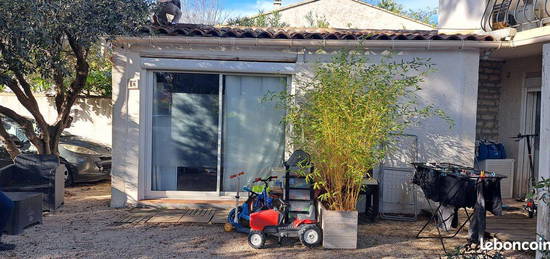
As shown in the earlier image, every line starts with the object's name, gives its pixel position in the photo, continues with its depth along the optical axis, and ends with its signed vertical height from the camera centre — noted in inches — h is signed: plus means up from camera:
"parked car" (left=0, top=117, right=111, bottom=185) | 366.2 -36.5
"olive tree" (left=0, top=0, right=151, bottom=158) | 216.8 +41.3
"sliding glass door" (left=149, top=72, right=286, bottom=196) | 293.0 -9.1
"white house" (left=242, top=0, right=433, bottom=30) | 756.0 +182.6
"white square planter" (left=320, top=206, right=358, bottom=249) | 207.5 -51.6
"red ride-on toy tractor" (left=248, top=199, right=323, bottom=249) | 208.1 -52.8
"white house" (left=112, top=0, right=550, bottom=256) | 275.0 +17.3
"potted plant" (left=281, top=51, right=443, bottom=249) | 202.4 -6.5
